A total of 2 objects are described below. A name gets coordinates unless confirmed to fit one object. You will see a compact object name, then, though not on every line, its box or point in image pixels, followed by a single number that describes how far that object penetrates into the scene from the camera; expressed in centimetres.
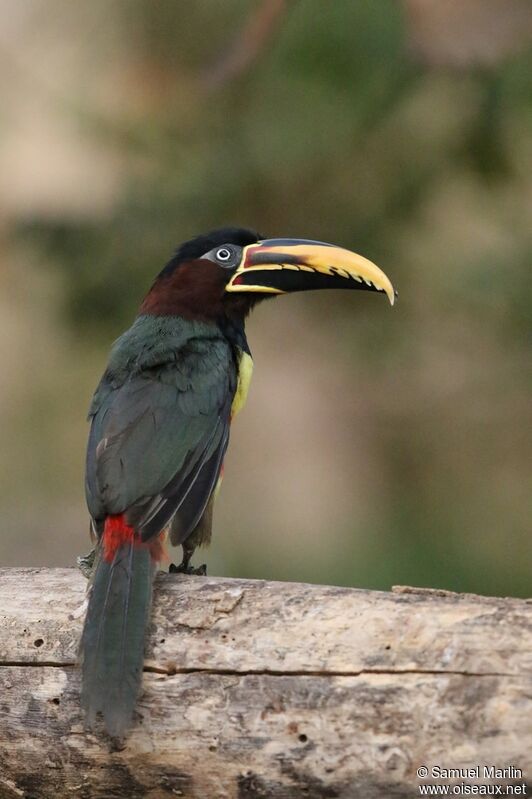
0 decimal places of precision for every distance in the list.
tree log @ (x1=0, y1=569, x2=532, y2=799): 598
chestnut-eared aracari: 678
